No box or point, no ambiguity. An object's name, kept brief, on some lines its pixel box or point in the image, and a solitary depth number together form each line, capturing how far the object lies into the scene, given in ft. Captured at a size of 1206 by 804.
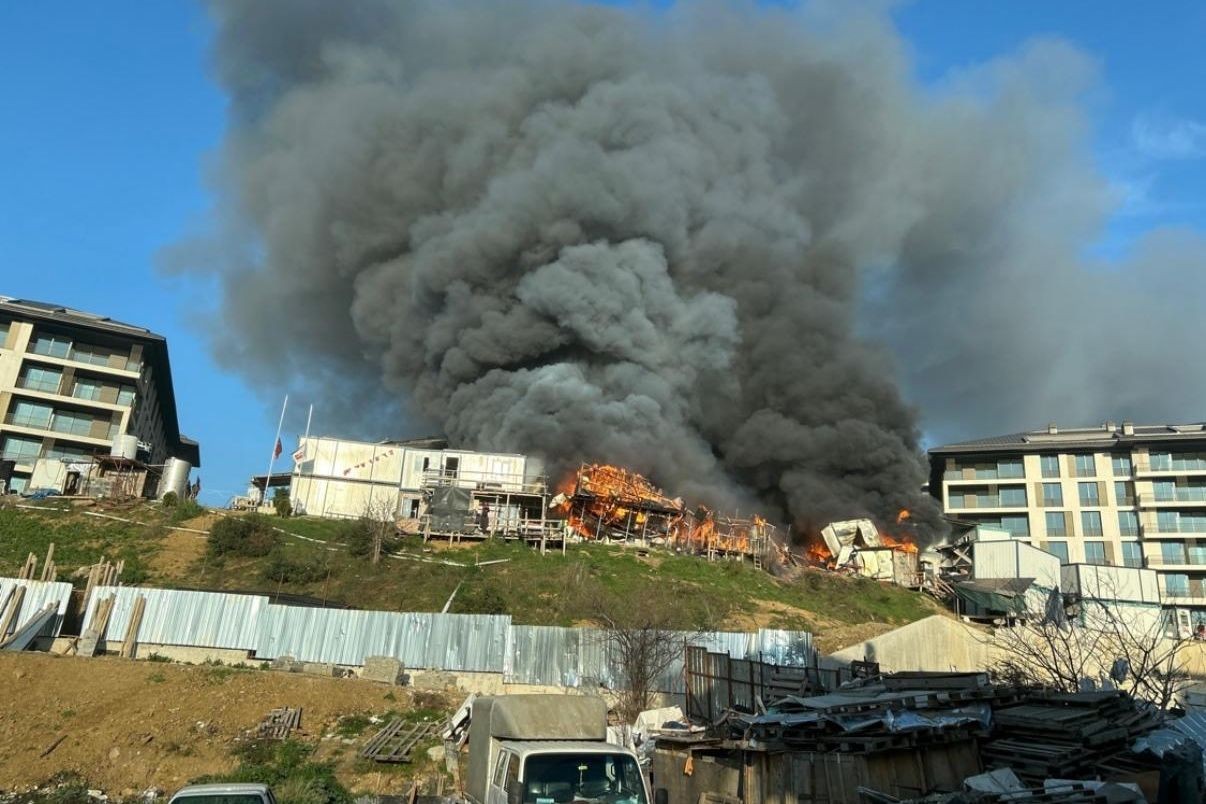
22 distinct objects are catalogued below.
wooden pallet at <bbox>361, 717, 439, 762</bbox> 56.44
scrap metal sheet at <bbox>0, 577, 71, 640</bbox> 76.48
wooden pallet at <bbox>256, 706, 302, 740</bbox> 59.93
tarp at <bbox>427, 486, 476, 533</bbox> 130.21
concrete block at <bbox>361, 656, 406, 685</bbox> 75.10
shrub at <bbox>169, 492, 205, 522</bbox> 122.80
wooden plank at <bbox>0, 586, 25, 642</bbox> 74.02
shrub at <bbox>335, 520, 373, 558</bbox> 114.62
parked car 29.19
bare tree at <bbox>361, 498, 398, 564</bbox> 113.50
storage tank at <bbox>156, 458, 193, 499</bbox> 143.54
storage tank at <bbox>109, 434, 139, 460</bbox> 159.84
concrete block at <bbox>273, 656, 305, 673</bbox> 76.75
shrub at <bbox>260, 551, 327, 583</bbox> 103.40
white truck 27.63
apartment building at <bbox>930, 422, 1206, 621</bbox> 195.21
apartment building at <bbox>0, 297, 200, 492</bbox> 173.68
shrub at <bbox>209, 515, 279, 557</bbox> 111.04
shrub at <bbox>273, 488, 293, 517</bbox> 132.75
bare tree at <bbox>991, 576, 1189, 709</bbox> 55.47
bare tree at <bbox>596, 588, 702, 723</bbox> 69.62
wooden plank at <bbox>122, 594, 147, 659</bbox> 78.14
